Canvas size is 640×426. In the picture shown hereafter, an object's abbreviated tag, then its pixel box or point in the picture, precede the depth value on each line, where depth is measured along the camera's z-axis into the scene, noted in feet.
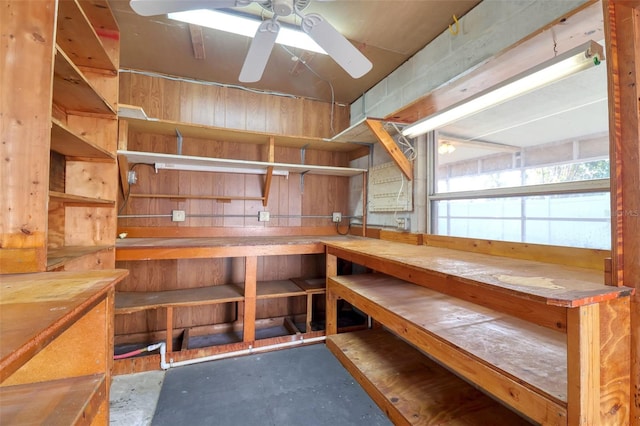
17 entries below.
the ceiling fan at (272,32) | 3.69
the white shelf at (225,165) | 7.14
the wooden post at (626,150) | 2.52
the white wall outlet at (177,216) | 8.25
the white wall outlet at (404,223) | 7.48
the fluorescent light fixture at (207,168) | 8.14
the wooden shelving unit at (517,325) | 2.40
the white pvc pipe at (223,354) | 6.34
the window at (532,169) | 4.40
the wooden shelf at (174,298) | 6.73
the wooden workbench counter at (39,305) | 1.61
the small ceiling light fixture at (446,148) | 6.97
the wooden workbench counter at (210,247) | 6.41
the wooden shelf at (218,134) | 7.09
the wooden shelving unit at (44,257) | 2.24
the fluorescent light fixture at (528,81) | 3.16
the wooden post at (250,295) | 7.18
